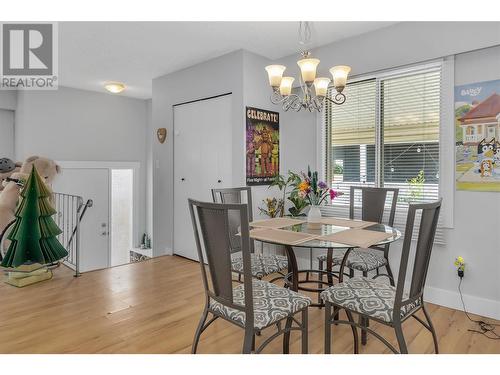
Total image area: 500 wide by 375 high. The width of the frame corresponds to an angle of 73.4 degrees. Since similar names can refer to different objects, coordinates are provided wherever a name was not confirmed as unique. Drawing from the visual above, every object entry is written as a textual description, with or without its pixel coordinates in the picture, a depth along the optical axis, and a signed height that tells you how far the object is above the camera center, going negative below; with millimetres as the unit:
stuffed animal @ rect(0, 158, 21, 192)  3916 +133
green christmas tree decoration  3135 -476
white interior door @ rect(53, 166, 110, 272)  5562 -517
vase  2557 -243
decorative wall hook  4695 +660
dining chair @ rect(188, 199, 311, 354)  1635 -625
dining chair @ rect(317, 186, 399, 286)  2609 -554
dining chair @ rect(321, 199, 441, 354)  1684 -635
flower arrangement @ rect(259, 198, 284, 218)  3865 -304
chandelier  2299 +728
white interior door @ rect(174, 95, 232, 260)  3973 +324
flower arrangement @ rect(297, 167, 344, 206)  2449 -59
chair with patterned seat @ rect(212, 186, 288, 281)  2445 -601
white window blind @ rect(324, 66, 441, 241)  3033 +462
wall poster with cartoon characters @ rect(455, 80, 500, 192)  2639 +384
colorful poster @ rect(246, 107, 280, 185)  3775 +422
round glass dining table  1929 -356
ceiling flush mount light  5160 +1463
